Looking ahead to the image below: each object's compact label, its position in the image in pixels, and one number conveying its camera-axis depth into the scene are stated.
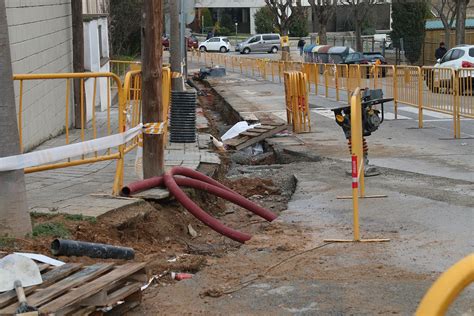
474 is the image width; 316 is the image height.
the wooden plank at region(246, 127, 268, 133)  16.86
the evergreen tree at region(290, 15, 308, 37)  83.67
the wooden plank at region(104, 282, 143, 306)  5.31
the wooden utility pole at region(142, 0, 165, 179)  9.64
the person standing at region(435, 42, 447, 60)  40.81
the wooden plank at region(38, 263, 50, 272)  5.73
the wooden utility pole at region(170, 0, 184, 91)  16.38
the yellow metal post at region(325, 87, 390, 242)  7.81
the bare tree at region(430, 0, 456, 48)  46.56
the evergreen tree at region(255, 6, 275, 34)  88.44
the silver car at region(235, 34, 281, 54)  72.88
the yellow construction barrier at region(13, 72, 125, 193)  8.29
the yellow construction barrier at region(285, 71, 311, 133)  17.62
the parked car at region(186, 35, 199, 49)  72.20
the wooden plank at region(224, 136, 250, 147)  16.19
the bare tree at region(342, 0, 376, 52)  55.62
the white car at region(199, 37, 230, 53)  73.56
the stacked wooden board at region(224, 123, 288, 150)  16.23
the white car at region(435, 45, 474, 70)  29.83
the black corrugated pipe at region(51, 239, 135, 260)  6.42
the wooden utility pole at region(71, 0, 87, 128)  17.98
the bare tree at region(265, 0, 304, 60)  61.25
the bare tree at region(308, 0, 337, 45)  59.00
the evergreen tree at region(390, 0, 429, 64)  52.44
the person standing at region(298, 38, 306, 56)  64.11
